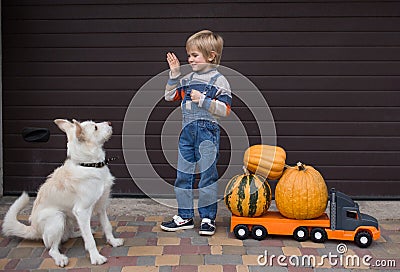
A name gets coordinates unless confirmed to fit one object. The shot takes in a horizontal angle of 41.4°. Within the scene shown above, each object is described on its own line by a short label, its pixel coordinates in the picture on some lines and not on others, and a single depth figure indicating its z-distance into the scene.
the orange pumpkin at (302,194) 4.41
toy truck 4.36
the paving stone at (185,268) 3.90
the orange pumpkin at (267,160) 4.55
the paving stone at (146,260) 4.01
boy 4.46
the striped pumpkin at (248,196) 4.51
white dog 4.04
